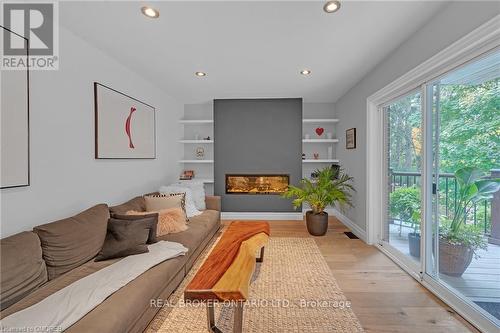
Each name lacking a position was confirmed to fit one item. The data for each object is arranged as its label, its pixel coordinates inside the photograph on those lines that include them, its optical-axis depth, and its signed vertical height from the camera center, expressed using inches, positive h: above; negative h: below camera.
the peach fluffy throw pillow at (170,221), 101.1 -26.0
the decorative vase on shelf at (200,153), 197.8 +11.6
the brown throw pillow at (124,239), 78.6 -26.9
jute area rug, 67.9 -48.7
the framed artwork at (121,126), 100.0 +21.0
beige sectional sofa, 52.0 -31.5
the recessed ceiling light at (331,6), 69.7 +51.1
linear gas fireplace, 189.0 -15.5
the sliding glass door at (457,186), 66.8 -7.3
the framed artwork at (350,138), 153.3 +19.8
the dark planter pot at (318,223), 145.9 -38.2
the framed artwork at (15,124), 63.6 +12.6
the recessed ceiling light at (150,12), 72.2 +51.2
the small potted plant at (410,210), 98.3 -21.2
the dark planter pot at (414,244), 98.1 -35.4
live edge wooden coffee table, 53.2 -29.7
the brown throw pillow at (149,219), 88.7 -21.0
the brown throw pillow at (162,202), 113.4 -18.5
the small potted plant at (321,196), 146.0 -20.3
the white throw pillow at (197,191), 149.0 -17.5
